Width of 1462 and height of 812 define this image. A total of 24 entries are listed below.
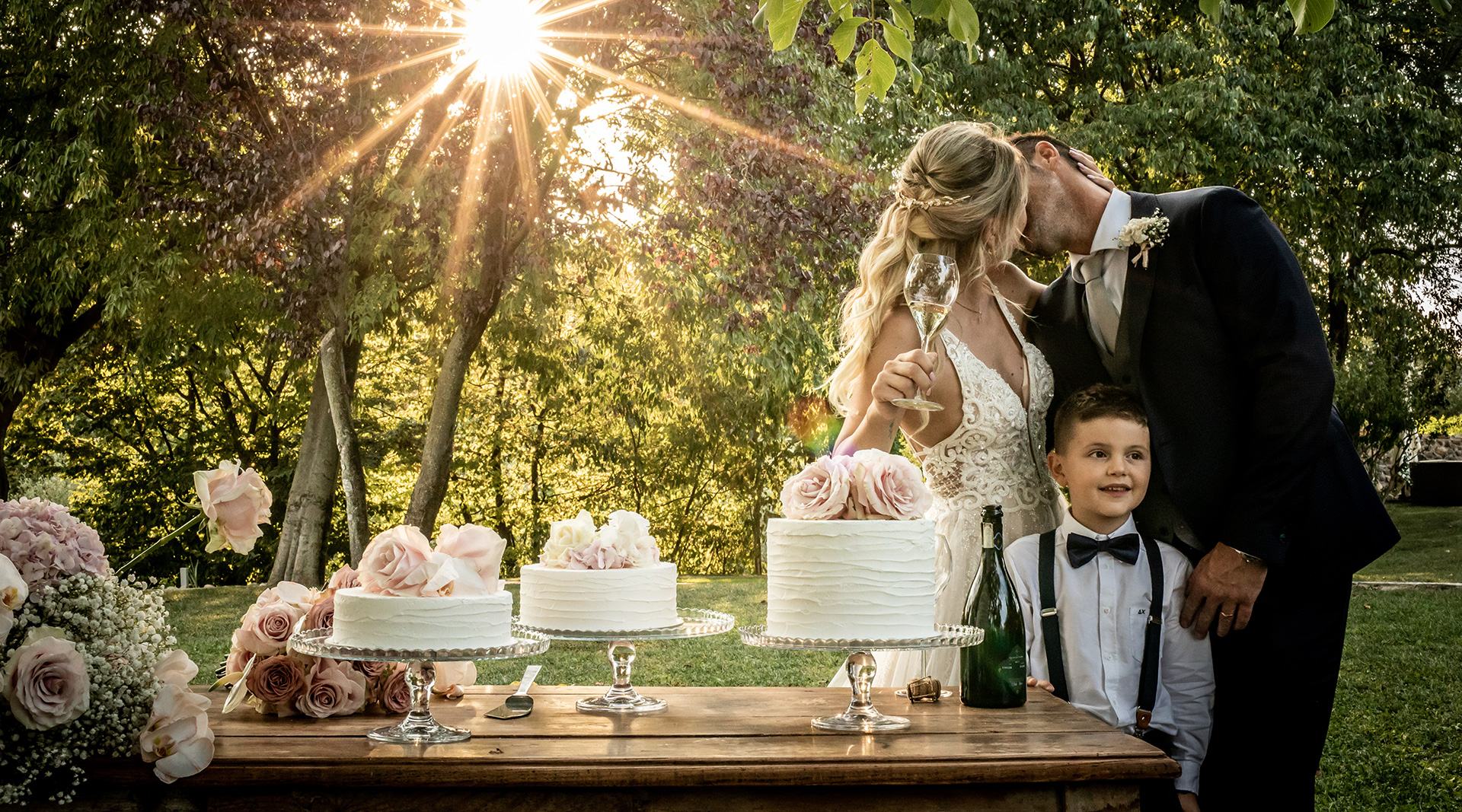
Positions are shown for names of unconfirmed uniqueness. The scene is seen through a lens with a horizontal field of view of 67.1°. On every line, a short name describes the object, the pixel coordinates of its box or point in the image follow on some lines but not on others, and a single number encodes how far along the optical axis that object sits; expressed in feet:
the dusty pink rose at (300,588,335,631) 8.16
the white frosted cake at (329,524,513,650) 7.00
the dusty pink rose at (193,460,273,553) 7.50
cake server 8.11
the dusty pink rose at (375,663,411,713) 8.27
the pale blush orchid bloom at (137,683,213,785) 6.59
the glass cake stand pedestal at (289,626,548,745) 6.90
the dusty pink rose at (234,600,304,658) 8.04
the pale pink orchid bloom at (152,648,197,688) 7.21
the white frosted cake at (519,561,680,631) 7.79
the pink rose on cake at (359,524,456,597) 7.05
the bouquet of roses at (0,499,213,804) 6.54
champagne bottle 8.29
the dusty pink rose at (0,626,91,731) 6.45
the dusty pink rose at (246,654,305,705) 8.02
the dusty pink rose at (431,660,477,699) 8.71
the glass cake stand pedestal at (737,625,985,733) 7.16
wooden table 6.66
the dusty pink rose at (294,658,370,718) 8.08
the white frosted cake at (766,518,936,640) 7.25
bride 11.09
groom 9.87
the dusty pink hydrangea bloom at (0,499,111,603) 6.93
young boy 9.59
